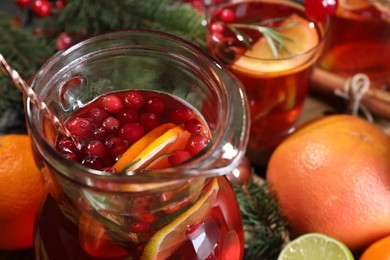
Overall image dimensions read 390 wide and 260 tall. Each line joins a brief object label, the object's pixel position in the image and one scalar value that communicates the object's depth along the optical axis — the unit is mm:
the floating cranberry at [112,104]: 517
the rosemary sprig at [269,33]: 664
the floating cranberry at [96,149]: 493
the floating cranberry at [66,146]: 494
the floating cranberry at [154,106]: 517
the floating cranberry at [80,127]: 505
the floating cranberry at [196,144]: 486
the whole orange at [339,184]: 601
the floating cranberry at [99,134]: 502
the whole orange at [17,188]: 565
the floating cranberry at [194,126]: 502
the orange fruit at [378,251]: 575
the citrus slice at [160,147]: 478
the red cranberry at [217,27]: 669
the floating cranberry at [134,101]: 521
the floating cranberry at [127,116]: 510
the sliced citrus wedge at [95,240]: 483
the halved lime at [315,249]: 584
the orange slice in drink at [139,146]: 485
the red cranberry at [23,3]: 748
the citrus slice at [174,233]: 484
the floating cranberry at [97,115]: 512
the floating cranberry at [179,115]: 513
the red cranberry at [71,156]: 490
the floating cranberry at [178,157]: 477
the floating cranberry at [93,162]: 487
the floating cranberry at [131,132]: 499
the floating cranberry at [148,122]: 509
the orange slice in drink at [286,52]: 655
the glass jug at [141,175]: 458
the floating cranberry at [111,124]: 507
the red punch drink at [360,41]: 762
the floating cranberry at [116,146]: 494
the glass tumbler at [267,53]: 659
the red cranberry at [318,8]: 594
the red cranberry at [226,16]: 687
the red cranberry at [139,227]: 478
